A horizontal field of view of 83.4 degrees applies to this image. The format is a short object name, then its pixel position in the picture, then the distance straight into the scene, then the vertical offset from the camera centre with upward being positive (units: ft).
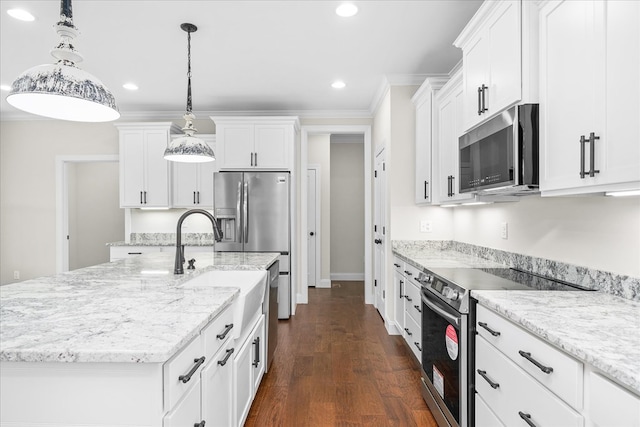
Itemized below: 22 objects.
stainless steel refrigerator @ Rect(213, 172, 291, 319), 14.33 +0.00
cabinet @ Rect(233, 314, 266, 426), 6.22 -3.09
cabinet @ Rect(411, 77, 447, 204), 11.02 +2.53
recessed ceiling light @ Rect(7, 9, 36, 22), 8.61 +4.84
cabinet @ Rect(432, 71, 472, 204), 9.34 +2.08
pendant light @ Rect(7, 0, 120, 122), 4.13 +1.51
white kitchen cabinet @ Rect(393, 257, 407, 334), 11.42 -2.65
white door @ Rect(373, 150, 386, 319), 14.08 -0.71
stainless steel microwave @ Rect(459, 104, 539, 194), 5.70 +1.06
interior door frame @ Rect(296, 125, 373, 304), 16.70 +0.85
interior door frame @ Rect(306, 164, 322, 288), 21.01 -0.58
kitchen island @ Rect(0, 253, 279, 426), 3.27 -1.39
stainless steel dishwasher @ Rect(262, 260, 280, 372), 8.93 -2.46
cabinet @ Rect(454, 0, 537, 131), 5.76 +2.82
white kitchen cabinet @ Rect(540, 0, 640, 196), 4.02 +1.50
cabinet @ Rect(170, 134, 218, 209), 16.22 +1.32
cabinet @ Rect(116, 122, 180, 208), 15.99 +2.10
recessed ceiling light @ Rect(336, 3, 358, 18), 8.38 +4.86
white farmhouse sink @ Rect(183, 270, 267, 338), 5.97 -1.55
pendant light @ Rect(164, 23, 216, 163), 8.98 +1.66
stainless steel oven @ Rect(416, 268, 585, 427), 5.94 -2.14
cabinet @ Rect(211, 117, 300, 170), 15.10 +2.95
